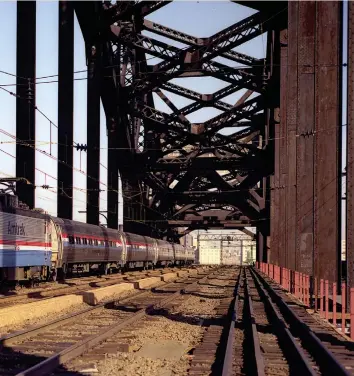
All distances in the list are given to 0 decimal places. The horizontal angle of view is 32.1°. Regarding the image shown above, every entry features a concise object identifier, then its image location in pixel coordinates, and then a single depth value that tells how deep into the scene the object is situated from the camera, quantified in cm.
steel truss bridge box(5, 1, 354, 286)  2033
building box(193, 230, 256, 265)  12736
